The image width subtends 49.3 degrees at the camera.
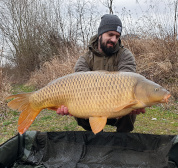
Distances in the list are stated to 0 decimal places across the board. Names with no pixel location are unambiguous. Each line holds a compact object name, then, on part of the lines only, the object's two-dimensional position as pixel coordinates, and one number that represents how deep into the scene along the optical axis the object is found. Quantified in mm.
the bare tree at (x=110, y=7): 5319
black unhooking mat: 1311
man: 1572
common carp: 1045
